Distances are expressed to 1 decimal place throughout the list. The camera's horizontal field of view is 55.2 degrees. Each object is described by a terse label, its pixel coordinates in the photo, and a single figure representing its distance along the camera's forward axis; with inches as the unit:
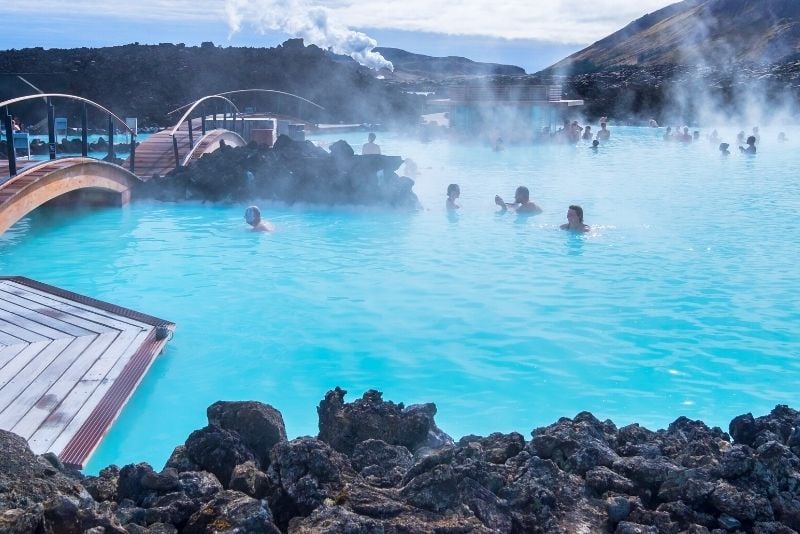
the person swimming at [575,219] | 465.4
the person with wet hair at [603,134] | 1018.8
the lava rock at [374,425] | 168.2
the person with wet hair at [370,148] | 727.7
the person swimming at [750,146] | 834.8
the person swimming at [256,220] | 470.9
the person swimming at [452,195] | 549.3
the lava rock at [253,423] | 156.3
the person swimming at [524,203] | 522.9
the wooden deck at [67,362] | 186.9
